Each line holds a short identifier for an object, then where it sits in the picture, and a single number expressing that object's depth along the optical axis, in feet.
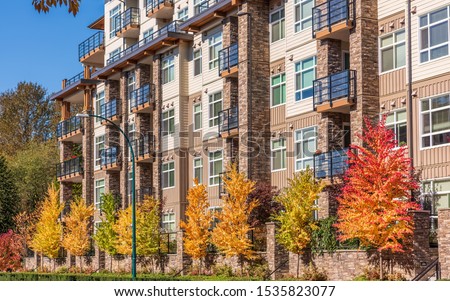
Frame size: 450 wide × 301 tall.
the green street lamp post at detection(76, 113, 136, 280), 137.59
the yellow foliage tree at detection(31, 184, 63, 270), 216.13
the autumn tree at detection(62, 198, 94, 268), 204.33
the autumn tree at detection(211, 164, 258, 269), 139.95
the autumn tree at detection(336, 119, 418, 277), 107.45
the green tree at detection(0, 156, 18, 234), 269.85
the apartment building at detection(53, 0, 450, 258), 116.98
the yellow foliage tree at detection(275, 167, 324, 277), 127.24
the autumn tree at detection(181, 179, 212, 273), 152.46
